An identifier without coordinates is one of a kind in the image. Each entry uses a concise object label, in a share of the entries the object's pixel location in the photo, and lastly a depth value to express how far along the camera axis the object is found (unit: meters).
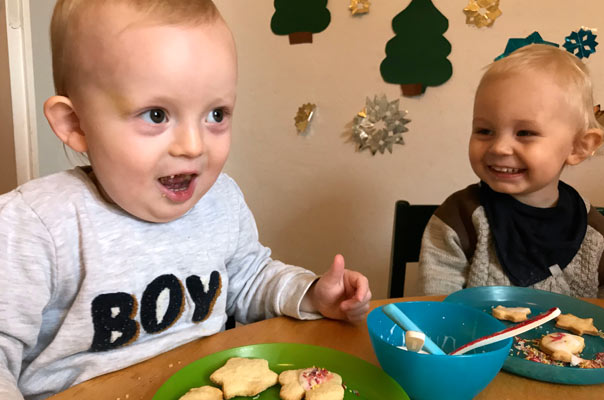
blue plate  0.59
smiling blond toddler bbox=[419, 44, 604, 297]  1.06
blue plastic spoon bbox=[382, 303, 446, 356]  0.58
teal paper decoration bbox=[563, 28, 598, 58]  1.58
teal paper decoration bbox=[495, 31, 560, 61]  1.61
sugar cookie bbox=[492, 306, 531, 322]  0.75
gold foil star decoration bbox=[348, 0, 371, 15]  1.87
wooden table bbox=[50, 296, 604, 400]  0.56
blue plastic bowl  0.50
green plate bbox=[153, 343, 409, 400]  0.53
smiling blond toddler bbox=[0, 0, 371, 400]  0.60
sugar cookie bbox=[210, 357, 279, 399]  0.54
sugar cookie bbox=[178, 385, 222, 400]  0.51
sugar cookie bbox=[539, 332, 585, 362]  0.64
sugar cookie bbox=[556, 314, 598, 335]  0.73
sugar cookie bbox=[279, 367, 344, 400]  0.53
